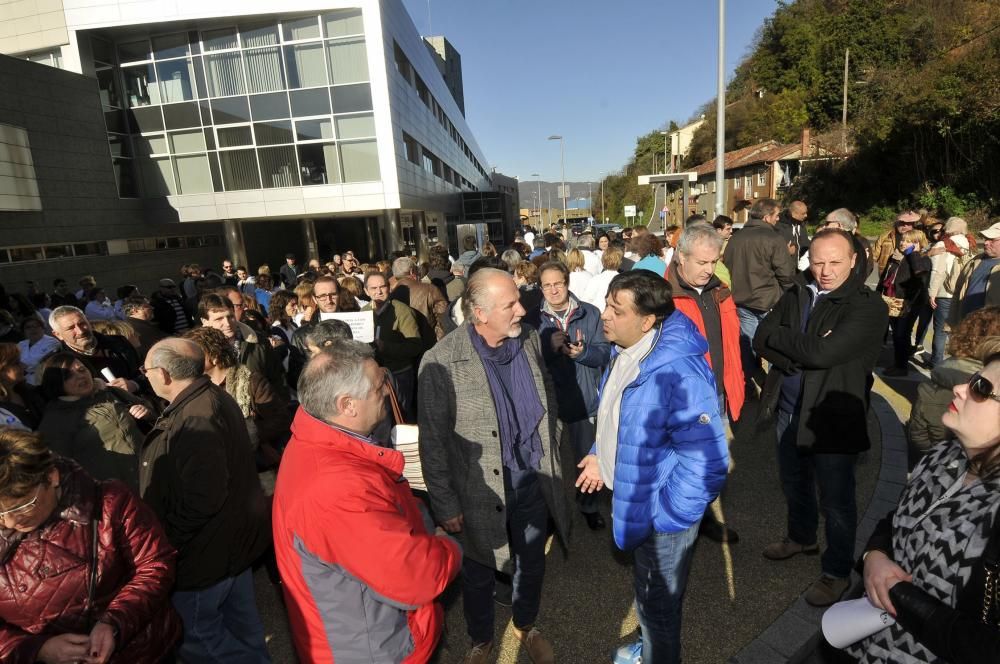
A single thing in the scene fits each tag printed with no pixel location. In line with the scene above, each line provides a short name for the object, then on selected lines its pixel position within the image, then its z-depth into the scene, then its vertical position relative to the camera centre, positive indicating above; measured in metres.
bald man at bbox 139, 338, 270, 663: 2.40 -1.09
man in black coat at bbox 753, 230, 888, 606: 2.82 -0.86
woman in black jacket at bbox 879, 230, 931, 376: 6.73 -1.02
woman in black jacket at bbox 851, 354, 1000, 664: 1.40 -0.99
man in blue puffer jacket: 2.18 -0.90
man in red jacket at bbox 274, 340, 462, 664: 1.65 -0.89
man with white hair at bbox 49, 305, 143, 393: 4.20 -0.69
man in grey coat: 2.64 -1.04
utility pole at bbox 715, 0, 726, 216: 12.00 +2.21
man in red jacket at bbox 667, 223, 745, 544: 3.61 -0.59
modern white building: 18.00 +5.42
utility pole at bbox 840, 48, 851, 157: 31.47 +6.15
